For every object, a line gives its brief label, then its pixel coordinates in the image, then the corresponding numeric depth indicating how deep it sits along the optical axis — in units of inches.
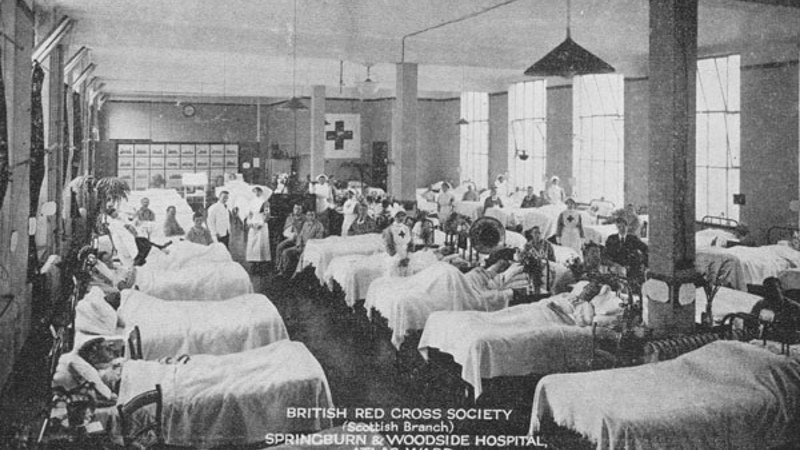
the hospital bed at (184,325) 230.8
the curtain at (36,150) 271.4
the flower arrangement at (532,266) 300.8
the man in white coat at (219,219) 514.0
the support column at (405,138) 519.2
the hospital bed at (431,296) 274.1
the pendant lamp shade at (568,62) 185.0
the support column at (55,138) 353.4
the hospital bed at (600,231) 482.3
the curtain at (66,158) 395.2
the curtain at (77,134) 480.1
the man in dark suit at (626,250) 340.8
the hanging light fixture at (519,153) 669.9
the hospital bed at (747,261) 349.4
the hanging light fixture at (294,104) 497.4
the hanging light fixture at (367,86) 478.6
